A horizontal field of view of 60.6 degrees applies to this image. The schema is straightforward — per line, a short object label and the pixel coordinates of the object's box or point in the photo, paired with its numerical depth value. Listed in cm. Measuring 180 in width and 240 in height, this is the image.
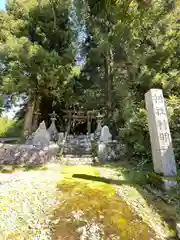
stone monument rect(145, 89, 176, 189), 361
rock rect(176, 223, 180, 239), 196
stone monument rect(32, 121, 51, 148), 750
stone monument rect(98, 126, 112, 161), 698
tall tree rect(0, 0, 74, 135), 823
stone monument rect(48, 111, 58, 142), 930
